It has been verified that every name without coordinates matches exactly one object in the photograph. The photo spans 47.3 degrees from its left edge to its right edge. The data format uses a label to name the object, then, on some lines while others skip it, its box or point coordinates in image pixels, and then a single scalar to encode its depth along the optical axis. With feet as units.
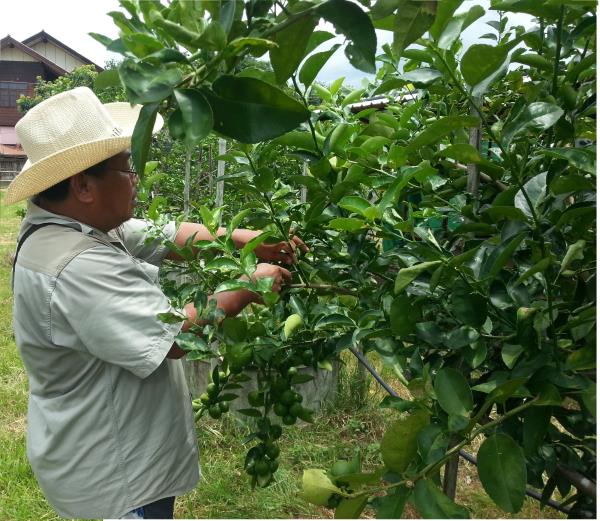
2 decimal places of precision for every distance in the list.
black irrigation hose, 3.96
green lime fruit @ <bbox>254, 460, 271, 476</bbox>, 4.50
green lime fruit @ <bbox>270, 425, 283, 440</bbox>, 4.67
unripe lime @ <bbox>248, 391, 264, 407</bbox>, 4.44
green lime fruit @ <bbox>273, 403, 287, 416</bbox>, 4.39
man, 5.47
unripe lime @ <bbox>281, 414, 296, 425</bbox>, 4.38
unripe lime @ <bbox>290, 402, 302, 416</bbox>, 4.37
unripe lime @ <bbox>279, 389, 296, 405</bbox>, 4.38
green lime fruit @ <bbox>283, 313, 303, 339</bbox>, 3.71
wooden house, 80.38
